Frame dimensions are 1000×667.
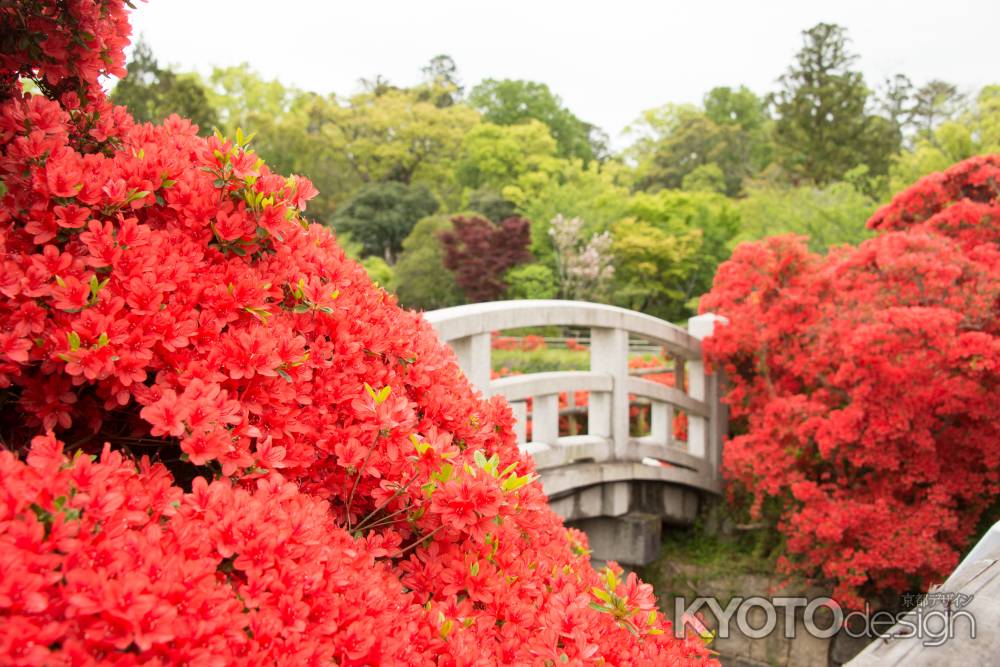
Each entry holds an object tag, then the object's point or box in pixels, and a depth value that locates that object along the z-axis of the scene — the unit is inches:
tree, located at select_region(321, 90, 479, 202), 1218.6
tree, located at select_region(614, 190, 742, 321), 808.9
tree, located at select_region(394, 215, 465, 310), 812.0
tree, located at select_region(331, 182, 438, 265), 995.3
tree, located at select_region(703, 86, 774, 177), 1523.1
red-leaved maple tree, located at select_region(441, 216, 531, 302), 768.9
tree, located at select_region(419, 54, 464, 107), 1451.8
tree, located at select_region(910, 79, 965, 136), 1068.5
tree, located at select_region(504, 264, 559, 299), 778.8
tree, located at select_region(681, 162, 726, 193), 1114.7
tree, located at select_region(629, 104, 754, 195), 1238.9
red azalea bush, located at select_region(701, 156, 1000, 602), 174.9
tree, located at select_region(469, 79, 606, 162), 1439.5
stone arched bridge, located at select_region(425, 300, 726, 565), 165.1
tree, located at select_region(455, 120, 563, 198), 1122.0
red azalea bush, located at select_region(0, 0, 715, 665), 35.9
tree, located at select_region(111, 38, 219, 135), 884.0
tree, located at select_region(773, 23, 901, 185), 1029.8
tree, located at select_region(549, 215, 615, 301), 781.9
